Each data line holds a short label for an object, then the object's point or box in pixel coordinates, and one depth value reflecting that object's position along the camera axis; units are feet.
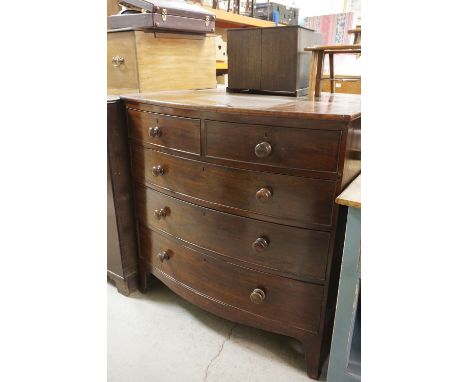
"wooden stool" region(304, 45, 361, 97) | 3.83
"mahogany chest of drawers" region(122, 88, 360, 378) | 2.92
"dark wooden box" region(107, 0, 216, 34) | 4.42
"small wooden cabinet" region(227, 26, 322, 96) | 4.30
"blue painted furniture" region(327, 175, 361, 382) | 2.77
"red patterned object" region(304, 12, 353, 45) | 11.16
